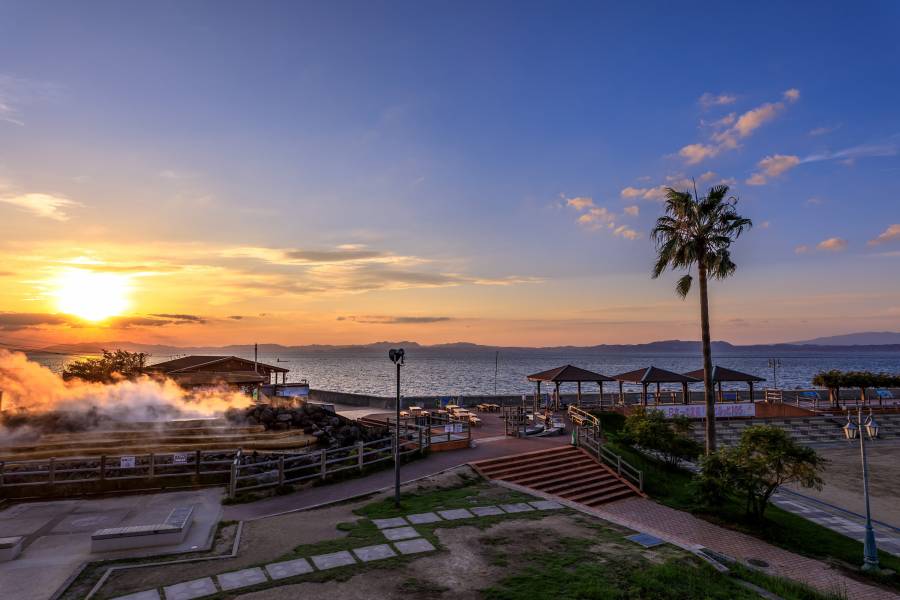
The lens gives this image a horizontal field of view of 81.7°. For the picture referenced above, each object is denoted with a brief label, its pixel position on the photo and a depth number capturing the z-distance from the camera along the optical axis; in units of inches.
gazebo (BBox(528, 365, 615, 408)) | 1374.3
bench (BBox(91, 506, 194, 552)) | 507.8
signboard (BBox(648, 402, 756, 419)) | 1433.8
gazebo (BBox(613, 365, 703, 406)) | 1497.3
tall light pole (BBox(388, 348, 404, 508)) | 670.5
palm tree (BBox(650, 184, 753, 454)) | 1028.5
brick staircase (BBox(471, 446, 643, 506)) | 841.5
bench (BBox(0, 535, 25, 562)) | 486.9
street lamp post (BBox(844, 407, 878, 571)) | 626.2
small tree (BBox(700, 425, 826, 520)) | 754.8
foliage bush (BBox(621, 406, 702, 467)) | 1034.1
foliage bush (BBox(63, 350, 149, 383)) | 1595.7
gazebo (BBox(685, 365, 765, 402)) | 1640.0
